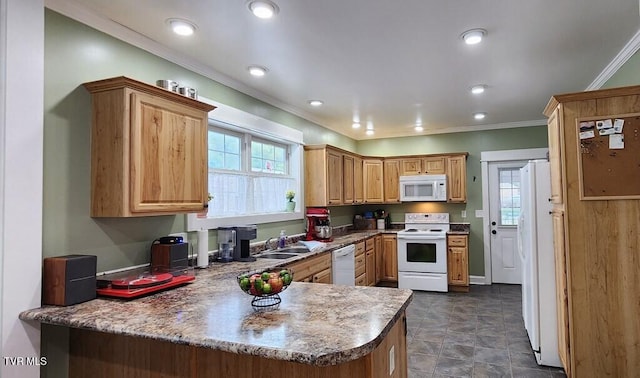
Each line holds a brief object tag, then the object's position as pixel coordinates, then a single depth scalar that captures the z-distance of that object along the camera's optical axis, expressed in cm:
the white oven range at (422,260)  572
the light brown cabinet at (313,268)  343
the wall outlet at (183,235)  294
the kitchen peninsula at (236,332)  138
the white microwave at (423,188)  614
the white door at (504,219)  610
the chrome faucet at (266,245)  399
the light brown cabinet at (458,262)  577
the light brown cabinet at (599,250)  251
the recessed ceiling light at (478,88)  400
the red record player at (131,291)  203
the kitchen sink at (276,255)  370
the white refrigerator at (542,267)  318
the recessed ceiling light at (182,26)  245
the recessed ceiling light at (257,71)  330
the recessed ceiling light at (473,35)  266
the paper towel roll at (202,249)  299
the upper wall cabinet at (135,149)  221
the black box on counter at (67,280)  192
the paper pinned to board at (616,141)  253
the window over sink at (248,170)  349
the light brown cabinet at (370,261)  546
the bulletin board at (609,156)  251
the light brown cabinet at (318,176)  490
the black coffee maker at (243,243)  336
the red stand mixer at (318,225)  476
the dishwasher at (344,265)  428
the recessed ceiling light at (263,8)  224
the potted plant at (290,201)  464
